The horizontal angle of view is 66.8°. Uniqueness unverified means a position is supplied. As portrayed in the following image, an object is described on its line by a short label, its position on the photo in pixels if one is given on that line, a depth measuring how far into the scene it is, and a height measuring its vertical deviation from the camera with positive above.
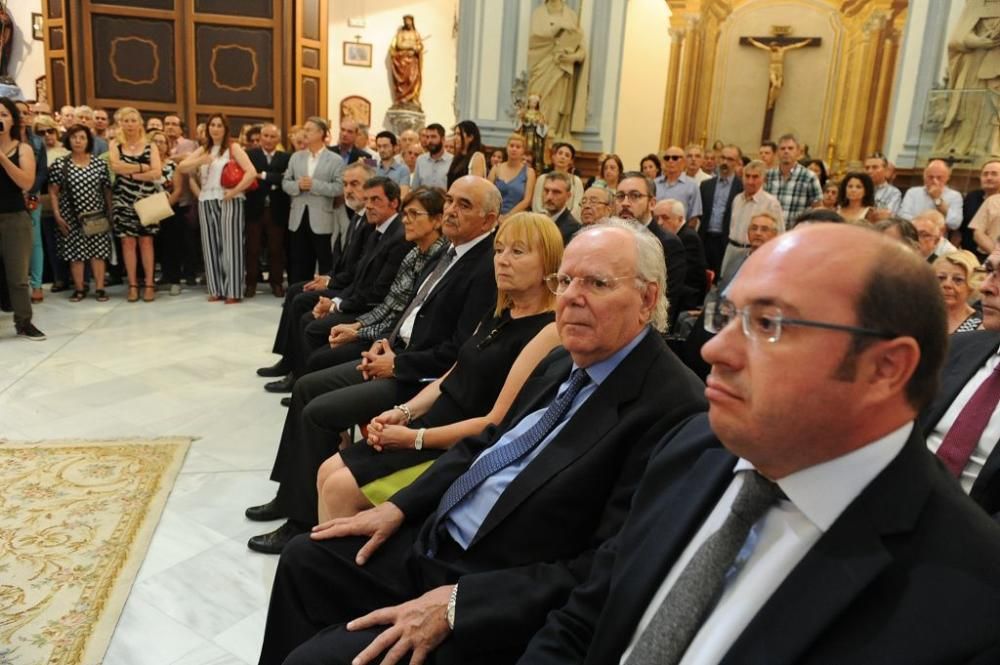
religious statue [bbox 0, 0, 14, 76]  11.30 +1.45
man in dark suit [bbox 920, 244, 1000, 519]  1.58 -0.48
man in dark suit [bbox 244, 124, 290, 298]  7.00 -0.53
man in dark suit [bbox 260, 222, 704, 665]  1.53 -0.76
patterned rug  2.24 -1.43
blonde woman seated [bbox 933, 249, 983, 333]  2.72 -0.31
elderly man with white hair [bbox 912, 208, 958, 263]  3.88 -0.19
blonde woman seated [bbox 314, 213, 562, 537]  2.24 -0.69
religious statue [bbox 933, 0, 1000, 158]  7.17 +1.11
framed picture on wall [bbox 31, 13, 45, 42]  11.63 +1.64
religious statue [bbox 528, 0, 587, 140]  8.80 +1.24
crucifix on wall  10.03 +1.81
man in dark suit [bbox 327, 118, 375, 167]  6.82 +0.14
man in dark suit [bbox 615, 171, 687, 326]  4.21 -0.22
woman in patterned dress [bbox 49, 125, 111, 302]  6.20 -0.46
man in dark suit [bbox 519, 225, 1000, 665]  0.90 -0.38
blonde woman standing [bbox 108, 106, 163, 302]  6.41 -0.27
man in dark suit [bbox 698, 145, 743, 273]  6.29 -0.21
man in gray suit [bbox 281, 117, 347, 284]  6.57 -0.39
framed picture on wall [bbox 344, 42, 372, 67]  12.61 +1.70
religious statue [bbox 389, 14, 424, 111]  12.47 +1.58
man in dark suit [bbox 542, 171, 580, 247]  4.59 -0.16
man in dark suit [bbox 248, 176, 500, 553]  2.85 -0.81
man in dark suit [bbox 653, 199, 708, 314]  4.71 -0.35
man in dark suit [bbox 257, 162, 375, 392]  4.64 -0.77
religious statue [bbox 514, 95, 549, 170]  8.04 +0.43
